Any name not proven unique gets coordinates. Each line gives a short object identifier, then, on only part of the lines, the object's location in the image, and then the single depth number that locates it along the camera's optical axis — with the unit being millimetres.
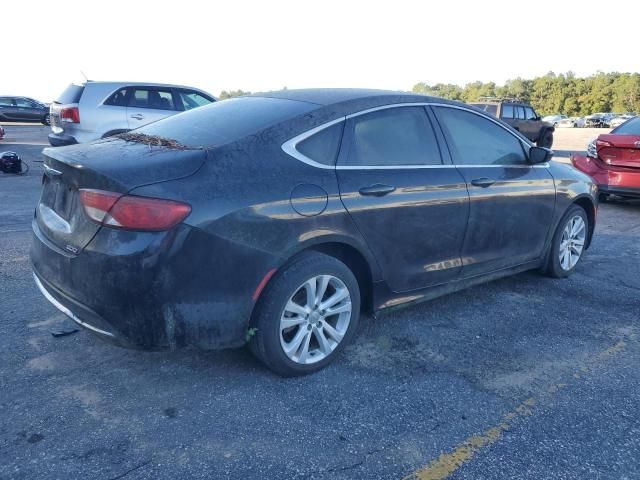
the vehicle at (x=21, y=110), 26422
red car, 7867
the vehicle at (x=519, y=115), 19980
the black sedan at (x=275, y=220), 2598
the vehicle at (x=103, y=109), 9203
